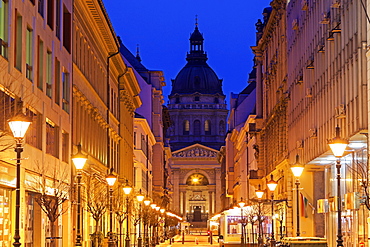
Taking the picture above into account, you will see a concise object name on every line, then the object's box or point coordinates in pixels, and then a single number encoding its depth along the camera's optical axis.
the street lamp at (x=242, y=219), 67.00
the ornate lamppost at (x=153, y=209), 76.84
